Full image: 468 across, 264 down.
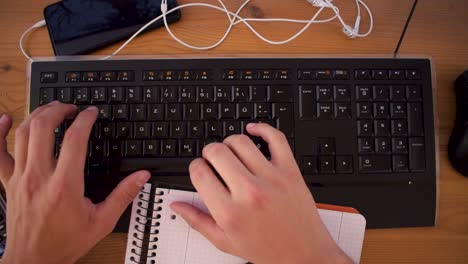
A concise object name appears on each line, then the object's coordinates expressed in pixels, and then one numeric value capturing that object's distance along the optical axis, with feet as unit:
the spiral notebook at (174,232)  1.85
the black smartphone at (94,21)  2.04
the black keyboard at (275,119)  1.89
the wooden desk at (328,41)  2.02
